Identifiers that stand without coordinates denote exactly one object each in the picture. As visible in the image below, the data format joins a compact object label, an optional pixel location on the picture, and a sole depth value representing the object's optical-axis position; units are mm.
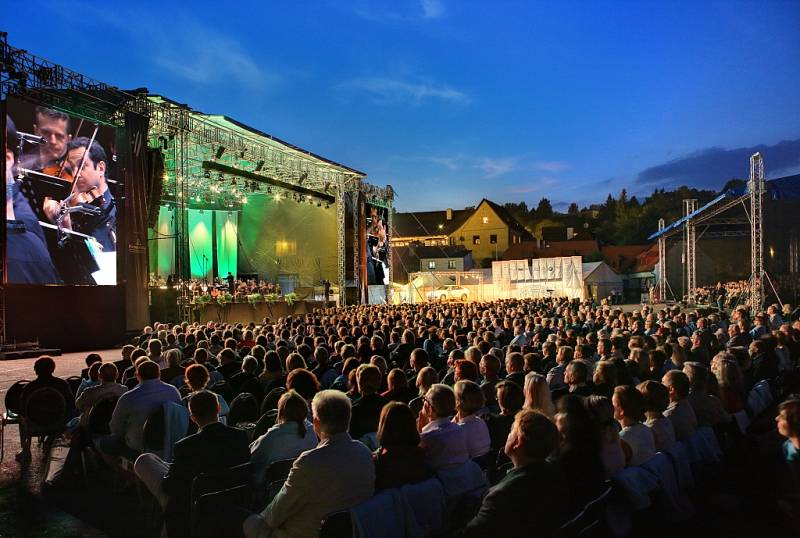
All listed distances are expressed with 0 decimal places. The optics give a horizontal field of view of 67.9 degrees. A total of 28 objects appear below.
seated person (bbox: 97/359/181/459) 4656
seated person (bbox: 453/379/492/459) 3672
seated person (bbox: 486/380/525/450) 4078
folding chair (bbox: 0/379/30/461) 6090
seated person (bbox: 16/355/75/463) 5789
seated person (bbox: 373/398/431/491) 3076
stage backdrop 31594
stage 21516
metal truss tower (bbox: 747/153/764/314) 17094
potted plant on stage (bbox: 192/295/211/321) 20886
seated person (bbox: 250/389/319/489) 3650
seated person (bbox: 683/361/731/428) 4352
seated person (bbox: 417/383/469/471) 3391
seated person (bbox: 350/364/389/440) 4328
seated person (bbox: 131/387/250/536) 3379
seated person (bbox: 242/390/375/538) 2887
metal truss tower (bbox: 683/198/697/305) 24812
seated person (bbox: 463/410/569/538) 2510
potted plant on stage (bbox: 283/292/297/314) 25188
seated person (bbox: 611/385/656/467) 3475
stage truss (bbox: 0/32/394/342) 14500
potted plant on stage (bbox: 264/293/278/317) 24312
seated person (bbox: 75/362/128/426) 5430
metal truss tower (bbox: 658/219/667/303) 29506
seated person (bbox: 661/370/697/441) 4078
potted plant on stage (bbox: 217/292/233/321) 22152
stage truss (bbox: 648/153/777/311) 17422
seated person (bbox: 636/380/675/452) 3738
